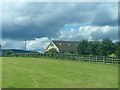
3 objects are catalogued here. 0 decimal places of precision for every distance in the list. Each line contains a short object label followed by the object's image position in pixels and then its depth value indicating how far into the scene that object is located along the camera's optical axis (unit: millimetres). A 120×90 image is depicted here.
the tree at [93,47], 32839
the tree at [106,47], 30934
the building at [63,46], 55660
